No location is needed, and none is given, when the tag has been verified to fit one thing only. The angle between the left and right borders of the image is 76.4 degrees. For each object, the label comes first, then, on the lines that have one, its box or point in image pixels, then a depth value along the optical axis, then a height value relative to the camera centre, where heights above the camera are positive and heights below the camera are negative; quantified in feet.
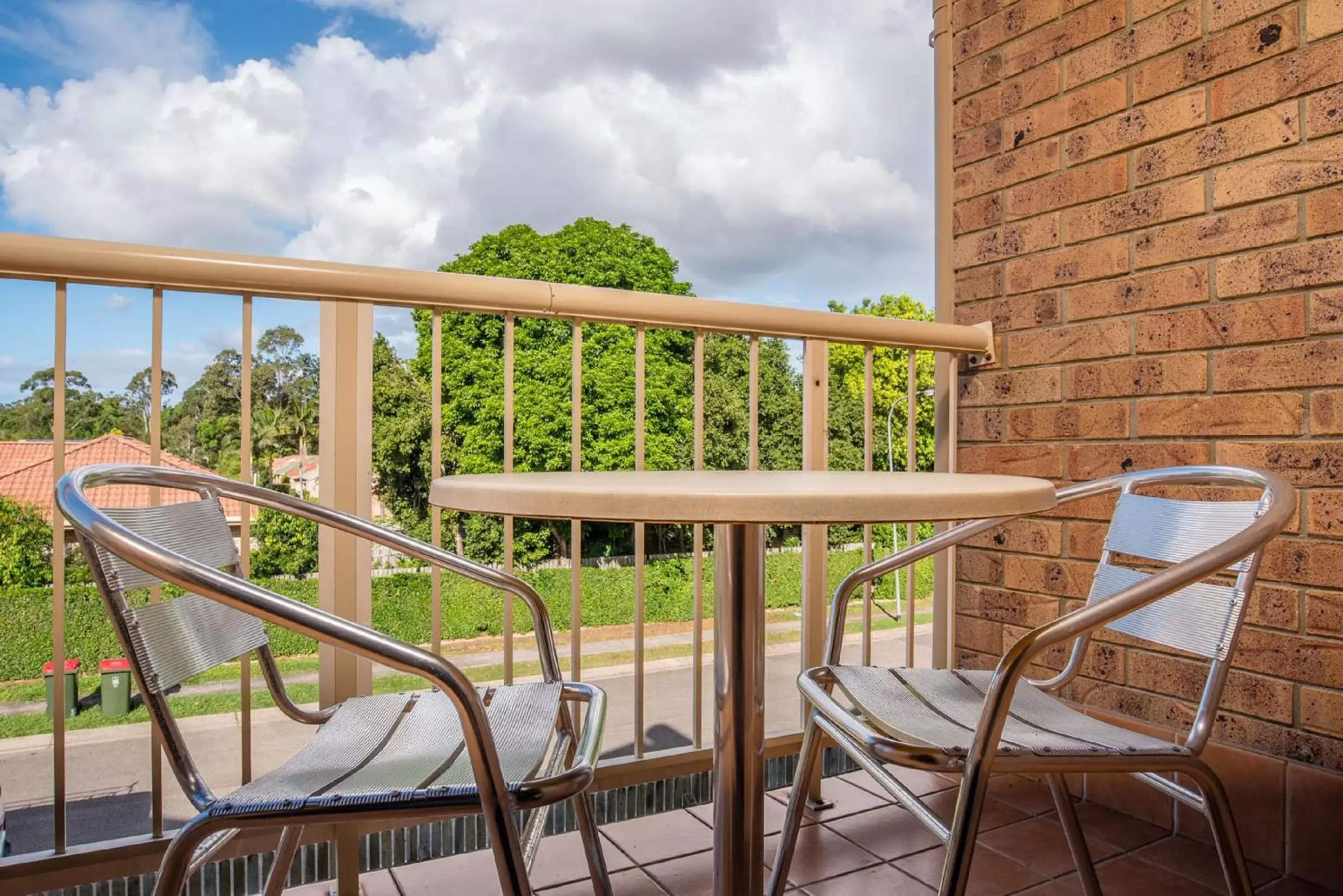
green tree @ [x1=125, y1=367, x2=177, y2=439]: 87.30 +6.65
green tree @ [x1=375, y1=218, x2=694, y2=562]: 96.58 +8.45
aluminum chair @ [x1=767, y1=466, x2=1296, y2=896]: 3.05 -1.13
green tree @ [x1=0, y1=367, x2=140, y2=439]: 90.02 +5.09
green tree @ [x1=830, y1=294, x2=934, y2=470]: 72.90 +5.75
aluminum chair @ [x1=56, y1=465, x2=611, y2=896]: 2.71 -1.13
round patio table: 2.71 -0.18
